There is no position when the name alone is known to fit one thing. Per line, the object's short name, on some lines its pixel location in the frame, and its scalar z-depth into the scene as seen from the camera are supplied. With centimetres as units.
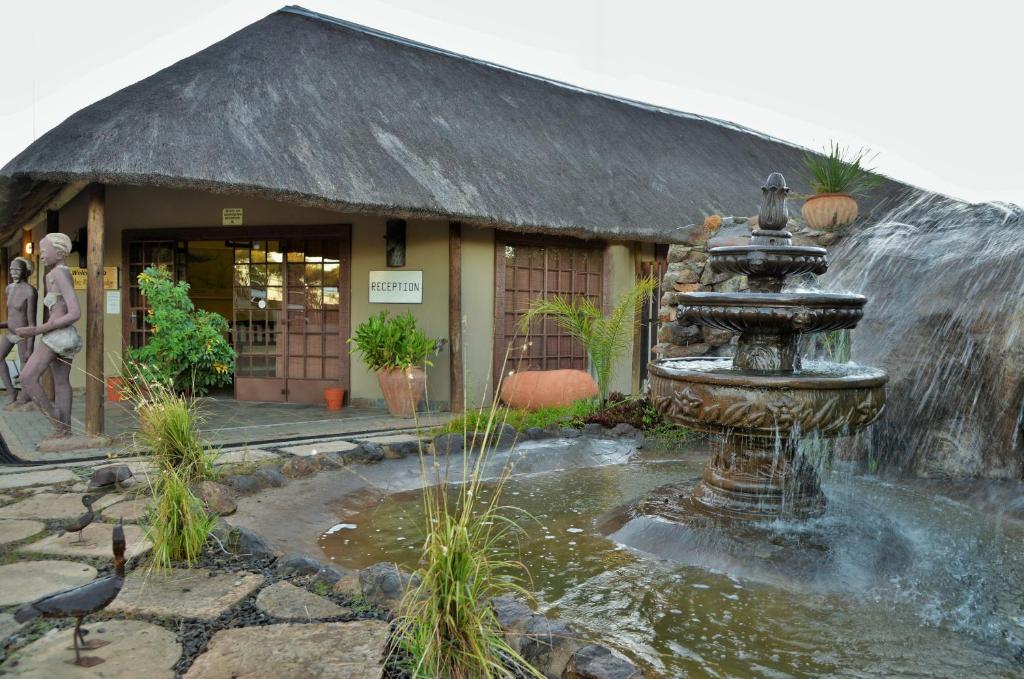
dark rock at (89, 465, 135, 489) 407
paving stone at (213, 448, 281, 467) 484
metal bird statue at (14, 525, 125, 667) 197
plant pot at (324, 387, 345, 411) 802
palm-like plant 677
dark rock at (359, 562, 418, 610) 252
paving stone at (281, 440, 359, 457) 513
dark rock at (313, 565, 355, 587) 271
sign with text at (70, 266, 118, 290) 885
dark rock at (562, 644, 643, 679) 194
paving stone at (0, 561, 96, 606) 260
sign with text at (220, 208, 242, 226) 846
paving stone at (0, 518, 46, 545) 324
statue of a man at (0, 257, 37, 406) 673
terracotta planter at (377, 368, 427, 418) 720
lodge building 636
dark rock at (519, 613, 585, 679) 205
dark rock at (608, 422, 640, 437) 600
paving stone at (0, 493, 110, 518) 361
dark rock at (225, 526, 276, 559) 303
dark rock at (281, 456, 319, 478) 459
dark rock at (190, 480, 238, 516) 373
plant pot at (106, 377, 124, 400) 802
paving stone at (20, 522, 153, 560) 304
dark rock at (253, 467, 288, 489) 436
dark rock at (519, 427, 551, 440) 588
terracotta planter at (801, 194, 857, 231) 613
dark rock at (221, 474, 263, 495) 413
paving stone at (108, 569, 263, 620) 246
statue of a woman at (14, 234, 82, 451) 573
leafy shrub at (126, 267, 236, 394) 716
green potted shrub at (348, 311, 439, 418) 716
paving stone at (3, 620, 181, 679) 203
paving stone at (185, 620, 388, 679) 203
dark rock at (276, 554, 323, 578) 282
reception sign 814
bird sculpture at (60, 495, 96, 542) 304
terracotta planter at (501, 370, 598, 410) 777
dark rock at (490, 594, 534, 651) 213
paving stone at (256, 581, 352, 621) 243
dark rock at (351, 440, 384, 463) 505
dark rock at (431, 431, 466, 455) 530
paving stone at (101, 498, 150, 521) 352
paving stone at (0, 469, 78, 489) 426
